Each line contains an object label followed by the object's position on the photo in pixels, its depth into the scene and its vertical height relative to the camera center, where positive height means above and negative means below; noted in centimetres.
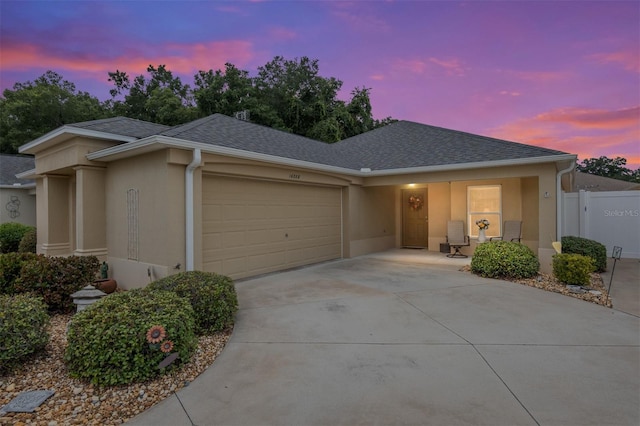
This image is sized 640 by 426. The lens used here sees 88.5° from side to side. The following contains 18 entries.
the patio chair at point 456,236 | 1077 -79
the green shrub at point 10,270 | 587 -98
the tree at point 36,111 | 2473 +826
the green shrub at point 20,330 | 322 -119
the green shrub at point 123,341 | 300 -120
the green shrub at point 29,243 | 1083 -93
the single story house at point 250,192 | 642 +56
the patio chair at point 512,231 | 988 -56
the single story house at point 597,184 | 1938 +169
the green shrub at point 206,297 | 428 -111
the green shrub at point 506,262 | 746 -114
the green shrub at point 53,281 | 531 -108
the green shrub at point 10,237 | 1250 -83
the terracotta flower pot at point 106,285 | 621 -136
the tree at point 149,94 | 2641 +1115
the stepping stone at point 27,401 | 270 -159
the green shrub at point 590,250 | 817 -96
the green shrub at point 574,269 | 655 -115
